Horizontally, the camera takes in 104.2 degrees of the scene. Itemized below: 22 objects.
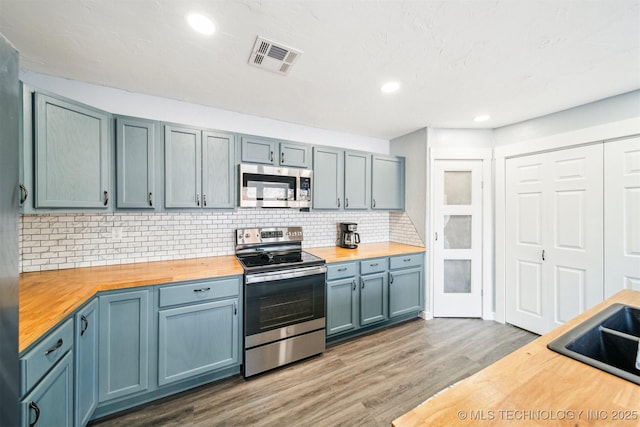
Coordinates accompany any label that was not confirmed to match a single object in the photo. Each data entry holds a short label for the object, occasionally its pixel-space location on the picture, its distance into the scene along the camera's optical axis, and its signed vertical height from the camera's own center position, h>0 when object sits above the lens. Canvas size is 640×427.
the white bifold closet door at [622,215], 2.23 -0.01
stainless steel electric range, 2.15 -0.88
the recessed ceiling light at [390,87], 2.17 +1.12
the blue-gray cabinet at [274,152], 2.56 +0.65
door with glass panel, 3.29 -0.36
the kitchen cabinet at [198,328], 1.89 -0.93
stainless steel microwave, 2.50 +0.27
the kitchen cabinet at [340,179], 3.00 +0.43
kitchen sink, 1.08 -0.59
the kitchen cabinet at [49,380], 1.06 -0.81
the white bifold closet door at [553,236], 2.48 -0.25
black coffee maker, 3.29 -0.31
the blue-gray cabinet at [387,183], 3.43 +0.42
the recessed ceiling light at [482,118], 2.84 +1.11
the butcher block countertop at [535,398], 0.71 -0.59
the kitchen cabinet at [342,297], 2.63 -0.92
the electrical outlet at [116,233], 2.25 -0.19
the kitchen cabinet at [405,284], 3.05 -0.90
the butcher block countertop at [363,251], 2.76 -0.48
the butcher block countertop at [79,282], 1.23 -0.50
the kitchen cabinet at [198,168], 2.23 +0.41
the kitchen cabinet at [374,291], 2.83 -0.91
